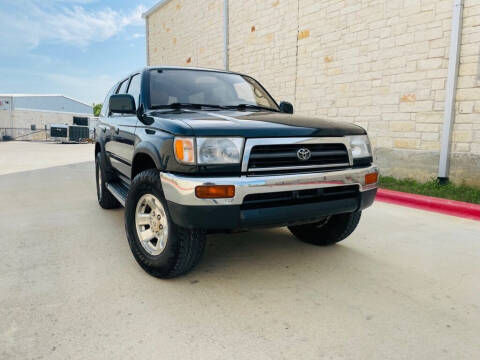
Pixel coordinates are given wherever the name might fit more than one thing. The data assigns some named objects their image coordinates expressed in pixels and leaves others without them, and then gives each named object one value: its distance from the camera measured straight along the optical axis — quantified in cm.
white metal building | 2994
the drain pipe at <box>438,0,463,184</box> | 596
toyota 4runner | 226
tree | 8906
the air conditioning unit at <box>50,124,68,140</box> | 2503
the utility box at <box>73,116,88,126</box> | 2964
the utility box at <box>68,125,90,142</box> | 2496
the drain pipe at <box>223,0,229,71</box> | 1226
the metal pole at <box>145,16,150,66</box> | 1898
